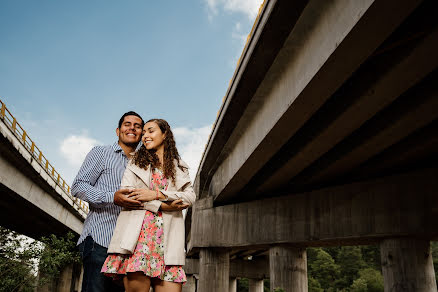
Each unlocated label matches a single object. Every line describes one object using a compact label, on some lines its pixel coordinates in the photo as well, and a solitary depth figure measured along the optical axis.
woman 2.85
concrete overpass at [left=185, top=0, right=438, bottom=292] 5.43
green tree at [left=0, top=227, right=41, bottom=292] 7.84
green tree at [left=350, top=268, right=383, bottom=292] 43.63
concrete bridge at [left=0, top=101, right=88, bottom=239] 14.38
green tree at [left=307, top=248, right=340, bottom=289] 50.97
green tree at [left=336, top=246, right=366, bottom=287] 51.21
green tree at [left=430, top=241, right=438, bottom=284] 46.97
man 3.08
